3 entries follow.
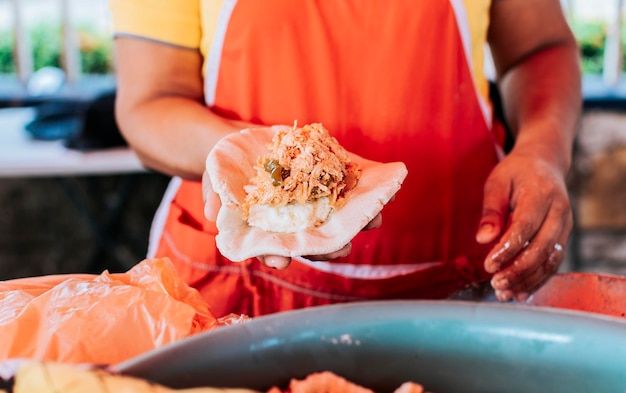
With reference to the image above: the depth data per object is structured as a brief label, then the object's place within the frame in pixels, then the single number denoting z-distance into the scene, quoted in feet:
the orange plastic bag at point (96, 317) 2.67
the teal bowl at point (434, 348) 2.57
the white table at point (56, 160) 10.07
